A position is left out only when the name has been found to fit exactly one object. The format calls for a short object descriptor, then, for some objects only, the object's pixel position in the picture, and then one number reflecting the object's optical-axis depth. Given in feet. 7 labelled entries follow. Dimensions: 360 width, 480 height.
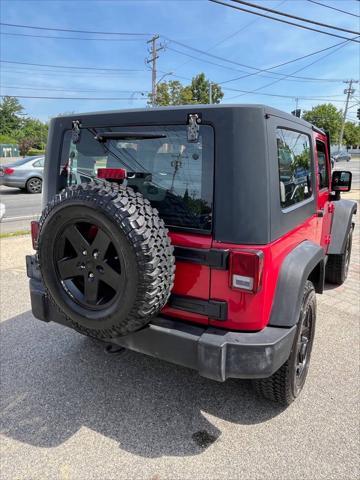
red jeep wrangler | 6.38
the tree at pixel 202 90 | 159.84
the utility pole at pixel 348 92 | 215.72
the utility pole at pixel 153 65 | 118.73
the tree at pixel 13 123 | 257.63
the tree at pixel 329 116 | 240.94
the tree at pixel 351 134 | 270.67
